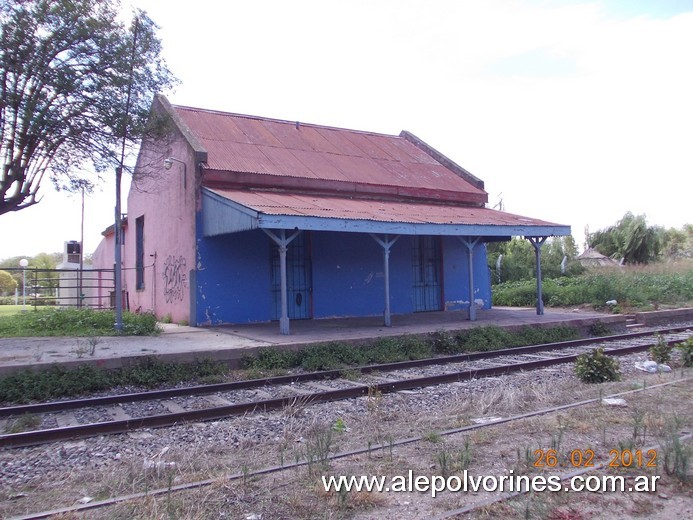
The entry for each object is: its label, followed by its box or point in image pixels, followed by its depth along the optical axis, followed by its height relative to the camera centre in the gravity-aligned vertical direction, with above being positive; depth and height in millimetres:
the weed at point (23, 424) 6707 -1574
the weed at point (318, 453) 4680 -1444
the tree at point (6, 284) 53469 +691
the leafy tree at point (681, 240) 66250 +3960
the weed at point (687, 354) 10164 -1423
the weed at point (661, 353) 10550 -1433
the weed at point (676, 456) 4320 -1406
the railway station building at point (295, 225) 14422 +1415
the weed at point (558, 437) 5000 -1462
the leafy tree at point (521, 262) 29281 +809
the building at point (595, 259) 41375 +1237
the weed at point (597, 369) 9031 -1448
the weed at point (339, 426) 6270 -1572
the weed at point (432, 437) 5584 -1516
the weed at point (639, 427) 5230 -1445
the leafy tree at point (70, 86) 11336 +4236
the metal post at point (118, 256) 12758 +726
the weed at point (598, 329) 16047 -1472
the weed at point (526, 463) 4609 -1495
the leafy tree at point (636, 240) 41938 +2536
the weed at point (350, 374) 9867 -1581
